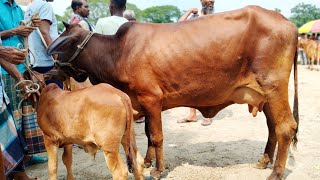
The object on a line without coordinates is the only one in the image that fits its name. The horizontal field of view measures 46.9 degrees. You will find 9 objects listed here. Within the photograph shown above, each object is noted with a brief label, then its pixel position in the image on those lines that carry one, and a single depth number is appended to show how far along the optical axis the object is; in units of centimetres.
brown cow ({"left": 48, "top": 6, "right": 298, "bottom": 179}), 398
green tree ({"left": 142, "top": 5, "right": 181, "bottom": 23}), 6506
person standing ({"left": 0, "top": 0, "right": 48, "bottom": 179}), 356
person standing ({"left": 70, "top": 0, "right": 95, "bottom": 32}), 572
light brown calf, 310
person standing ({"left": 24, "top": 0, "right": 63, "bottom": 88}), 414
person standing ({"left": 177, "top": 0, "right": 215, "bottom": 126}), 693
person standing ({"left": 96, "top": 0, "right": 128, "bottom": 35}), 539
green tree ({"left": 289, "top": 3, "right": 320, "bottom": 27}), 5112
